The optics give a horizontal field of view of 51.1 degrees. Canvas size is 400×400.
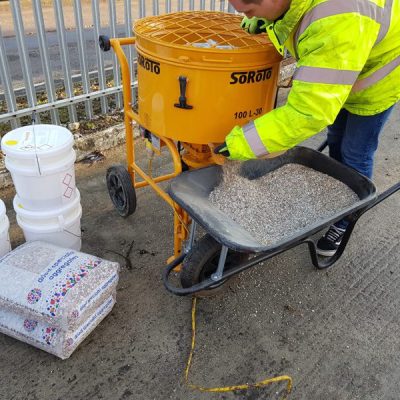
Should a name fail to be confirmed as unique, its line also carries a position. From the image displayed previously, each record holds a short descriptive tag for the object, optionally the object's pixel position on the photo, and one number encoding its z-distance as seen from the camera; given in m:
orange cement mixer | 1.81
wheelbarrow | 1.65
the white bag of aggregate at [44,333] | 1.84
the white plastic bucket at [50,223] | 2.22
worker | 1.51
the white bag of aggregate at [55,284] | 1.81
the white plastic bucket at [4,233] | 2.15
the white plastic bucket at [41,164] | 2.06
